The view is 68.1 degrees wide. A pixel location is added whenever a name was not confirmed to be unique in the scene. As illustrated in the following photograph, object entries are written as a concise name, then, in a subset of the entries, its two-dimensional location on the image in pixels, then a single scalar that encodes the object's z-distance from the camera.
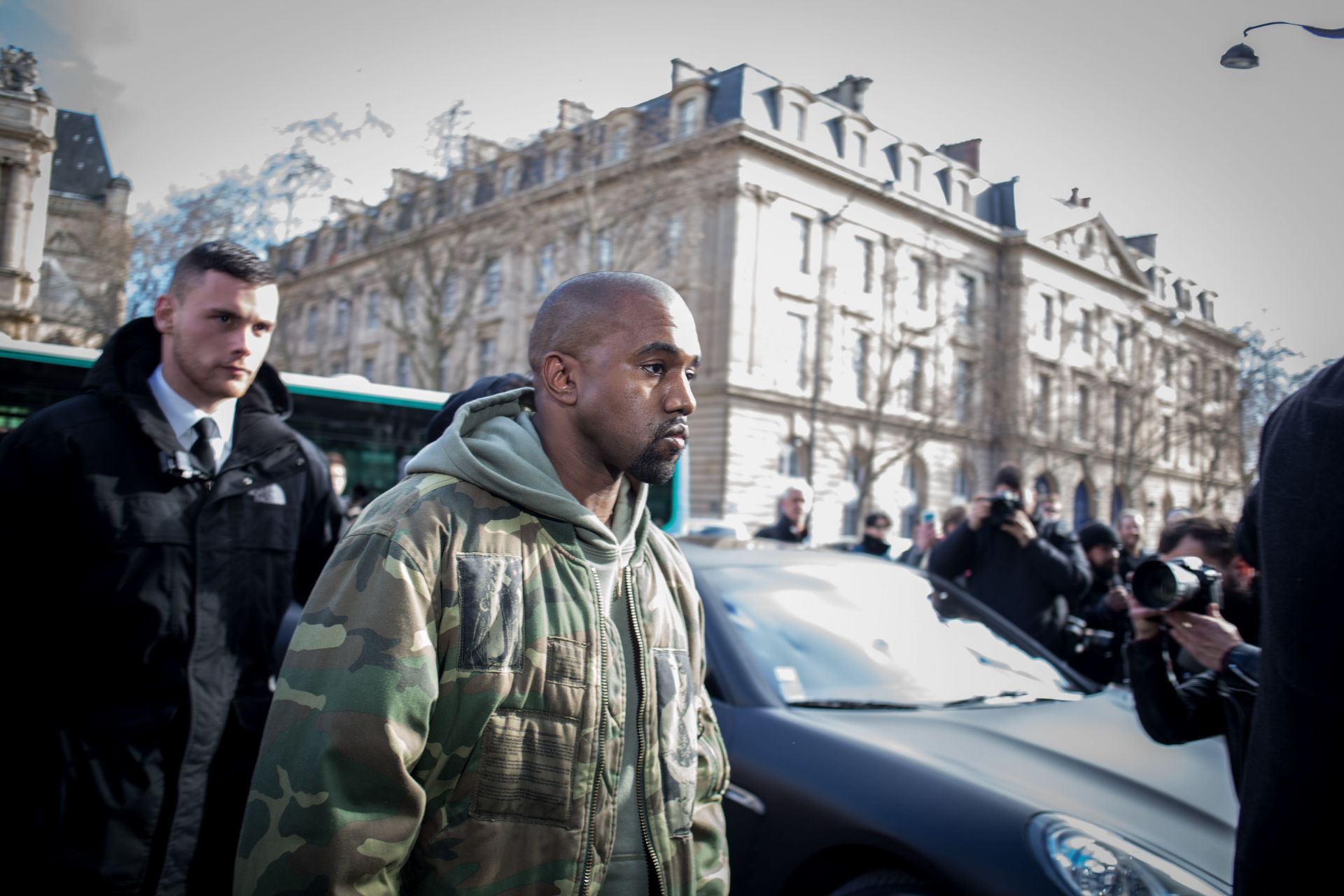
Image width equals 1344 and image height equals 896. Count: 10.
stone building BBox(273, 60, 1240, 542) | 20.94
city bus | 10.78
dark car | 2.52
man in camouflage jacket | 1.39
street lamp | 2.54
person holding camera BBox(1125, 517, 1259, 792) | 2.03
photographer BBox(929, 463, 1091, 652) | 5.75
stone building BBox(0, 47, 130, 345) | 10.16
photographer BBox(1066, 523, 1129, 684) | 5.77
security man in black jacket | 2.09
